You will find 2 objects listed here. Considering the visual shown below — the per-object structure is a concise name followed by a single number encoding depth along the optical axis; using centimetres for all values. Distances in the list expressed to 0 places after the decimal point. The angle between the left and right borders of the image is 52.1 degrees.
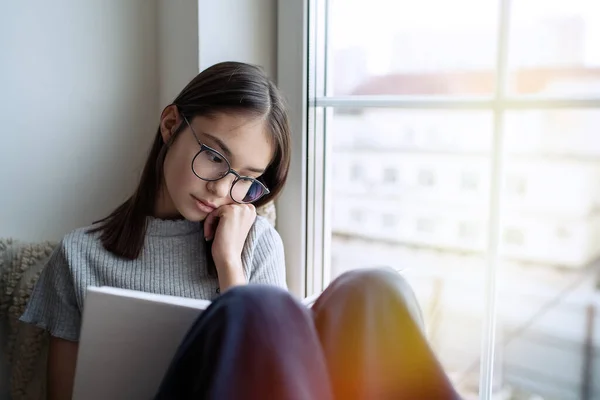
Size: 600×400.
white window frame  116
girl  67
